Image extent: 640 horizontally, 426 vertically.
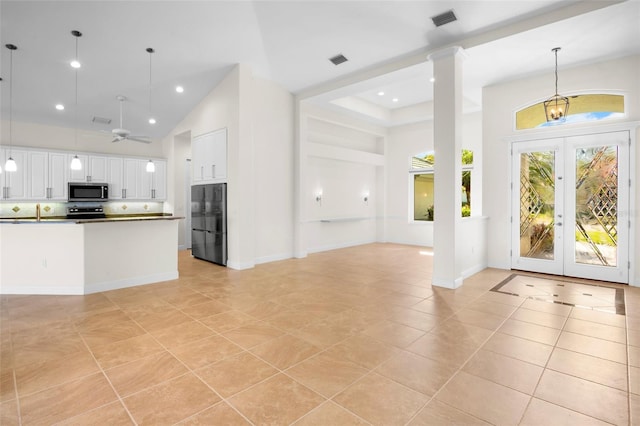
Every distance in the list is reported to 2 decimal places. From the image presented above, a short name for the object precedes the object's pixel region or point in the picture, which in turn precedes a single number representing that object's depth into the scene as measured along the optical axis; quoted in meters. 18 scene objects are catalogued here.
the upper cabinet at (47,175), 7.08
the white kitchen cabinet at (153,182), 8.54
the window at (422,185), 9.41
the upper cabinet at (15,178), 6.77
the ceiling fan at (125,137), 5.09
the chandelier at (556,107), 4.70
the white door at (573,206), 5.19
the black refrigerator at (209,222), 6.46
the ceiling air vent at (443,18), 4.26
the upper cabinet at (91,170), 7.59
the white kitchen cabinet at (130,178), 8.30
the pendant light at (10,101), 5.05
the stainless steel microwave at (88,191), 7.49
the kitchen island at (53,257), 4.55
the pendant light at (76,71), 4.89
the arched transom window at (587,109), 5.21
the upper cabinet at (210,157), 6.52
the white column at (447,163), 4.78
